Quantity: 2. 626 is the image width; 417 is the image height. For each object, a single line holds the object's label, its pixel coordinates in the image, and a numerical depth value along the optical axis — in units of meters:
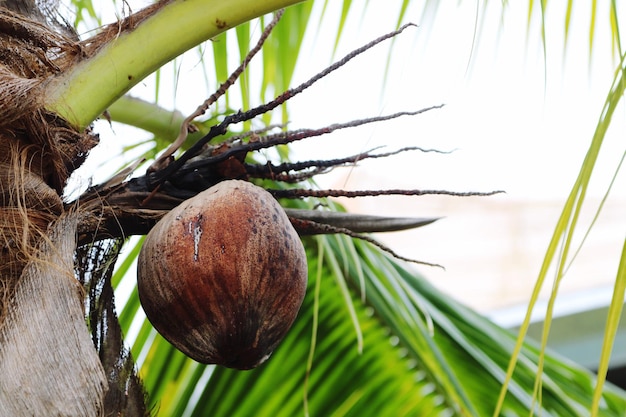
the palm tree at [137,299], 2.06
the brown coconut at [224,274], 2.08
